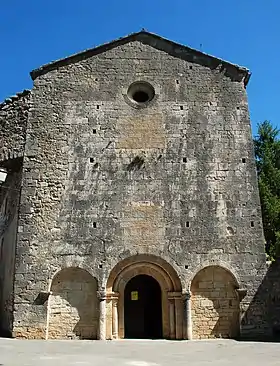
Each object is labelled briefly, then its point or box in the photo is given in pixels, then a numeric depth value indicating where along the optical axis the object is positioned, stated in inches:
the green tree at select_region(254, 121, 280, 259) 807.7
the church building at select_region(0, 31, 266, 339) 482.0
